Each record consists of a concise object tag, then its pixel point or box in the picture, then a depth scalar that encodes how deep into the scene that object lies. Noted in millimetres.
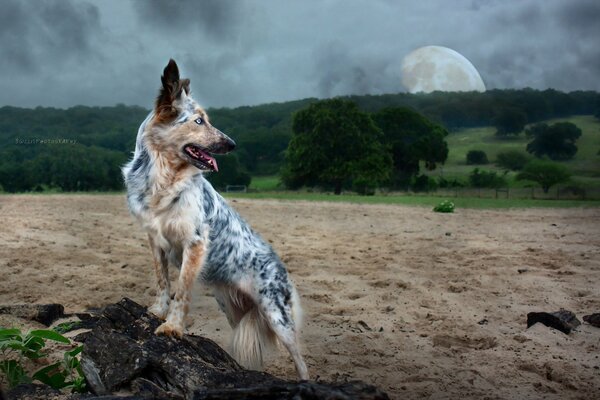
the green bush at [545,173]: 31152
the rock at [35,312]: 5559
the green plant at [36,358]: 3889
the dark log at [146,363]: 3297
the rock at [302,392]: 2449
